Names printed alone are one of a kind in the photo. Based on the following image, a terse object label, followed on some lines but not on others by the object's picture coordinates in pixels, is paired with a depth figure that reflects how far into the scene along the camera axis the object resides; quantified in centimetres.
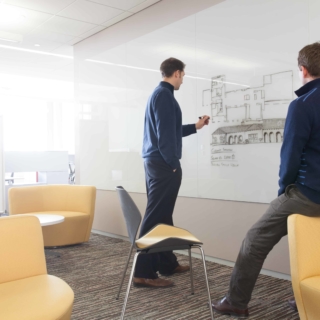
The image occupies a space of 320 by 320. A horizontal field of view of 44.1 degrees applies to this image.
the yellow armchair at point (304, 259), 200
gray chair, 244
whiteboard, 340
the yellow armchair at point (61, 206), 465
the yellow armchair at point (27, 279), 169
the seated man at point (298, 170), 214
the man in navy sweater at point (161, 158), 299
